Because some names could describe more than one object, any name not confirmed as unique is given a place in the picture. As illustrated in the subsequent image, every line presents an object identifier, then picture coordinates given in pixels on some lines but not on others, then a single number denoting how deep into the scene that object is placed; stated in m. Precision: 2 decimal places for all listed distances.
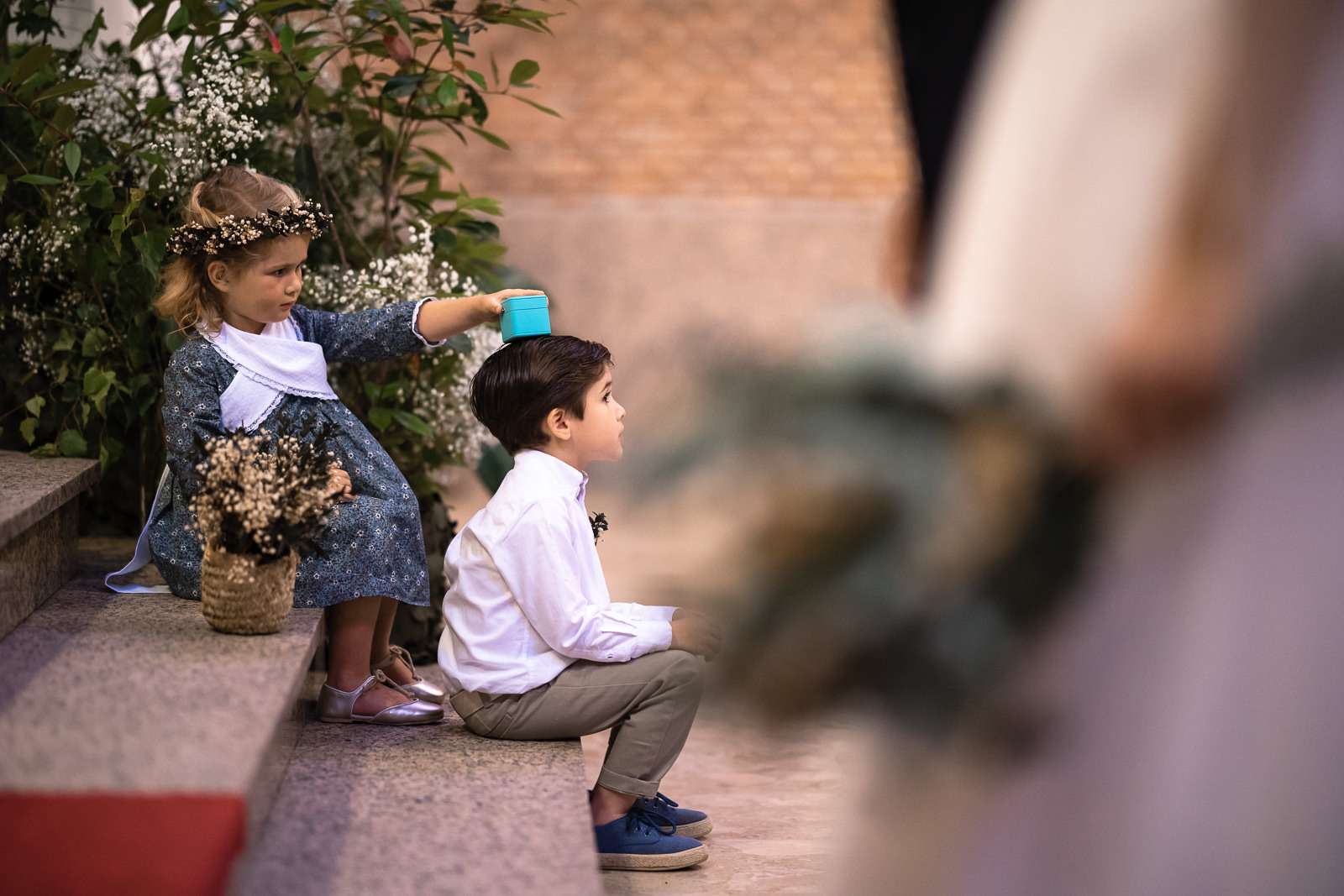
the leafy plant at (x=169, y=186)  5.44
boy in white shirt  4.94
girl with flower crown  5.10
